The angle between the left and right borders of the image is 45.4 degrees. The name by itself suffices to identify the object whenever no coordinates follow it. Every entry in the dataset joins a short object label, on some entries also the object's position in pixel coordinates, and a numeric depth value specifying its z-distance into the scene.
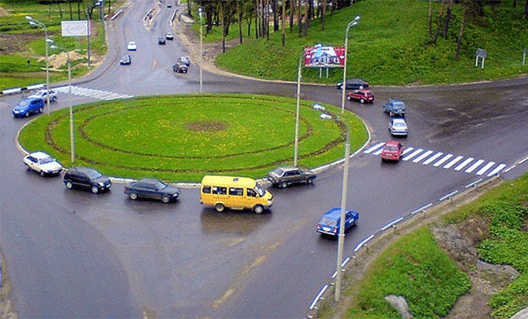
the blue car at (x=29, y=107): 68.88
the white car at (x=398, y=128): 61.06
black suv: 46.22
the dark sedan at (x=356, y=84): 81.44
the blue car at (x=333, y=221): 38.69
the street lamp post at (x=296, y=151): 51.28
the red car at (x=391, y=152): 53.69
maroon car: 74.62
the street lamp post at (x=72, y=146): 52.69
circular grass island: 52.47
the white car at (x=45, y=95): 76.26
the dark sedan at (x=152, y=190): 44.51
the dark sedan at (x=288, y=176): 47.66
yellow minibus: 42.62
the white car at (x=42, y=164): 50.20
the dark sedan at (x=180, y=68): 96.31
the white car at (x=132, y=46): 113.69
